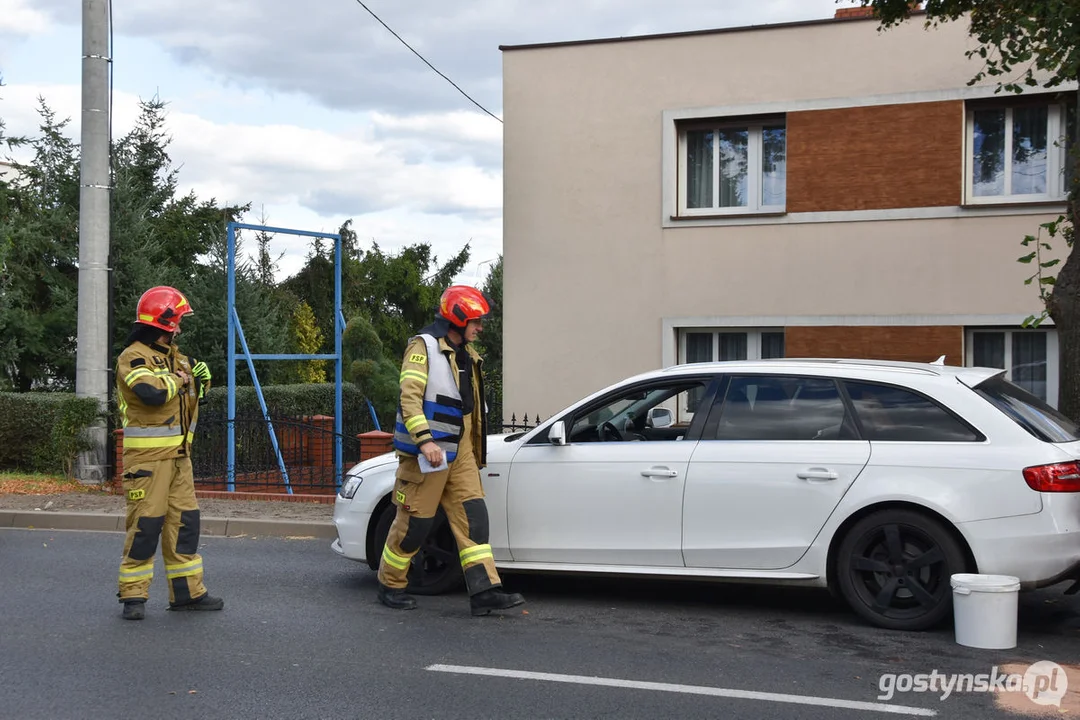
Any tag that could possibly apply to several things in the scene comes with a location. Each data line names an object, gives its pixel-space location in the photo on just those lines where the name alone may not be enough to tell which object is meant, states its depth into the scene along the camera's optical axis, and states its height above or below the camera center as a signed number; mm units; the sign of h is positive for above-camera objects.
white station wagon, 6449 -713
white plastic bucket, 6137 -1273
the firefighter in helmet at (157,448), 6953 -535
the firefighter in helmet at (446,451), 7035 -546
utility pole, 13523 +1726
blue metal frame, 13320 +15
